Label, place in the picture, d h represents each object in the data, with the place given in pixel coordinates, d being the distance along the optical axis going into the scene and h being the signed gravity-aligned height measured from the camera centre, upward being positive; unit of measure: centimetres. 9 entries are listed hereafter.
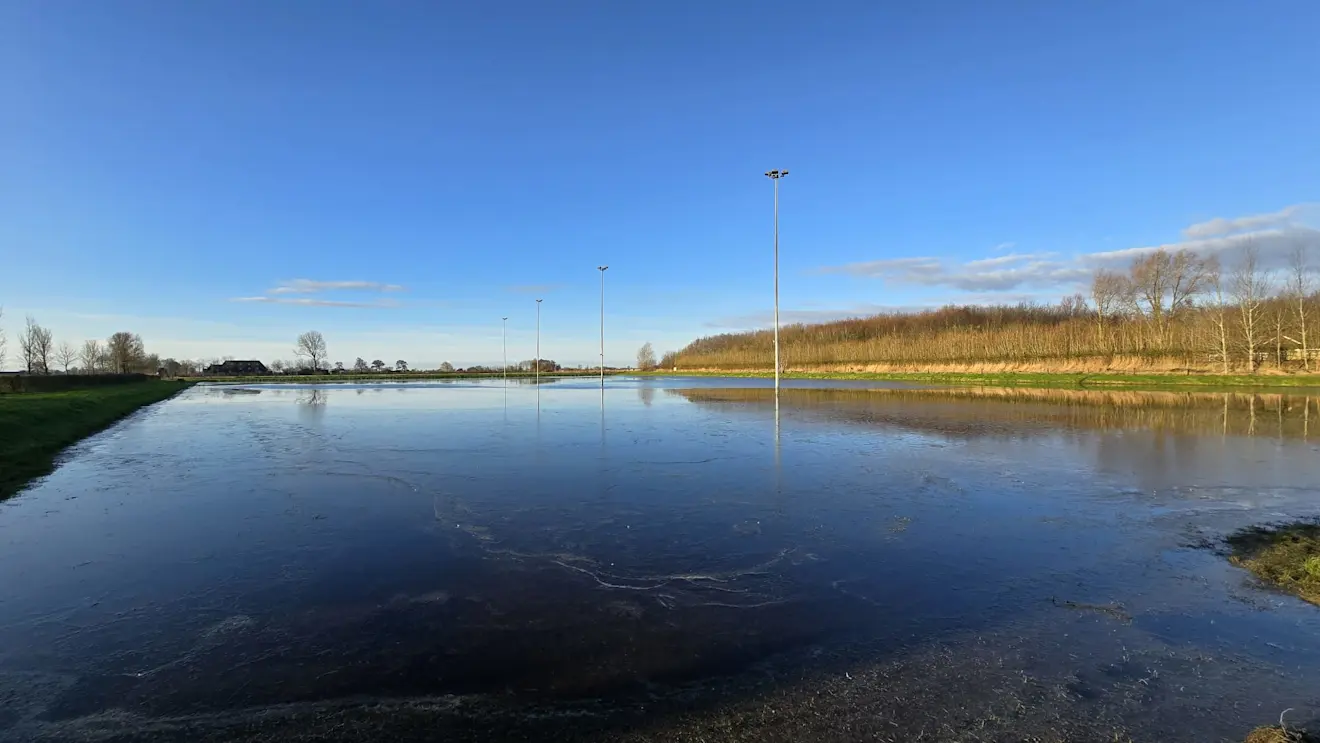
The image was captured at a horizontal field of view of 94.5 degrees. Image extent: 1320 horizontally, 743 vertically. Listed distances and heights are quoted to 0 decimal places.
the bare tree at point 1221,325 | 4694 +298
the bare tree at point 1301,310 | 4374 +388
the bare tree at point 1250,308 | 4741 +434
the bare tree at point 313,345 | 12362 +716
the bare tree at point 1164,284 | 6294 +854
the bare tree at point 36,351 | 6556 +380
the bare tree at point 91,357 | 8569 +389
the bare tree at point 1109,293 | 6906 +814
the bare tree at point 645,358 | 18362 +472
